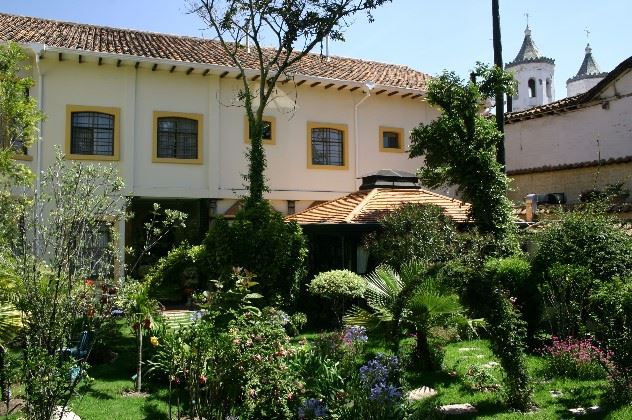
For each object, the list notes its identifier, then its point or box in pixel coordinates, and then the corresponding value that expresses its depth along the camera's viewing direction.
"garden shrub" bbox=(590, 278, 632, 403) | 6.94
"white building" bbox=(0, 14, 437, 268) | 16.34
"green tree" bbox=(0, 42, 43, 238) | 8.65
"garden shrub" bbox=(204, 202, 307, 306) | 12.31
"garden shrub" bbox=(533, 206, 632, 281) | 10.28
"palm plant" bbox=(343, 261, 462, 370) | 8.46
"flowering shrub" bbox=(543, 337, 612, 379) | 8.46
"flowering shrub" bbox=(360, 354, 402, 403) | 5.54
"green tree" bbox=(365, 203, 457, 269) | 11.48
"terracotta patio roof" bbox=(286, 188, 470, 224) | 14.22
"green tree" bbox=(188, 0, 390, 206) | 14.59
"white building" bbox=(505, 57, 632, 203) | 18.67
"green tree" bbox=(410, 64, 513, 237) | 13.65
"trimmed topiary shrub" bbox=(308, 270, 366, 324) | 11.66
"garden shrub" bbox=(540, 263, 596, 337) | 9.55
